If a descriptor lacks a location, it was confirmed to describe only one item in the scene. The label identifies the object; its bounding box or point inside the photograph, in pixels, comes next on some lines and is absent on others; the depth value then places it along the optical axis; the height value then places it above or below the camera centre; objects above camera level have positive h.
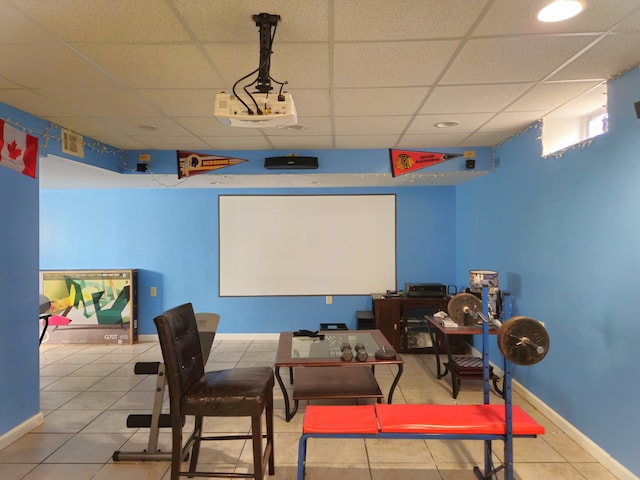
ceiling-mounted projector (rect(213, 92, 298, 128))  1.71 +0.64
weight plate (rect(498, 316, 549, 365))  1.78 -0.50
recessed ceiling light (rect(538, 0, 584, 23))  1.56 +1.05
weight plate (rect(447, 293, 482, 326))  2.46 -0.46
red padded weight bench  1.89 -1.00
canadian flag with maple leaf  2.63 +0.71
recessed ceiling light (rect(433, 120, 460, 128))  3.18 +1.07
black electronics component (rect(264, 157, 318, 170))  3.98 +0.89
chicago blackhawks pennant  4.09 +0.95
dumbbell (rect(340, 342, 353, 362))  2.91 -0.94
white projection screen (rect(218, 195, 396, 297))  5.48 -0.05
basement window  2.76 +1.00
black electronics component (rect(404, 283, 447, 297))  4.96 -0.69
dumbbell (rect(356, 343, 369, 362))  2.90 -0.94
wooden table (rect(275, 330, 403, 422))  2.93 -1.07
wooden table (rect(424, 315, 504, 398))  3.43 -1.26
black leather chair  1.82 -0.80
